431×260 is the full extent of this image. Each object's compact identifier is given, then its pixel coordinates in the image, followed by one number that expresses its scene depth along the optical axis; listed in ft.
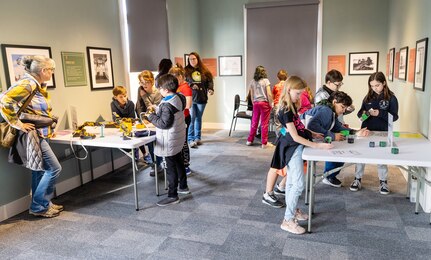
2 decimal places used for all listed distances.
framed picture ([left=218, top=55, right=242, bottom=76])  22.79
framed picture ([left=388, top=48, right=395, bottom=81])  16.80
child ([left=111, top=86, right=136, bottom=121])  13.02
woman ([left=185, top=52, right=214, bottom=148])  17.20
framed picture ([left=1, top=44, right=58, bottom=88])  9.79
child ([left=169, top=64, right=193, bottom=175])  11.94
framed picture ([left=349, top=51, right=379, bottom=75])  20.15
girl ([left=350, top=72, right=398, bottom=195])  10.70
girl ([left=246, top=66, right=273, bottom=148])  17.54
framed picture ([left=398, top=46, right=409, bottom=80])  13.41
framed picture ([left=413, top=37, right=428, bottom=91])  10.43
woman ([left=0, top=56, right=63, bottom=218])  8.75
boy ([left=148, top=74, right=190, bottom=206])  9.87
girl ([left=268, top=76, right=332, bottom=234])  8.09
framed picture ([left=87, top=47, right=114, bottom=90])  13.11
